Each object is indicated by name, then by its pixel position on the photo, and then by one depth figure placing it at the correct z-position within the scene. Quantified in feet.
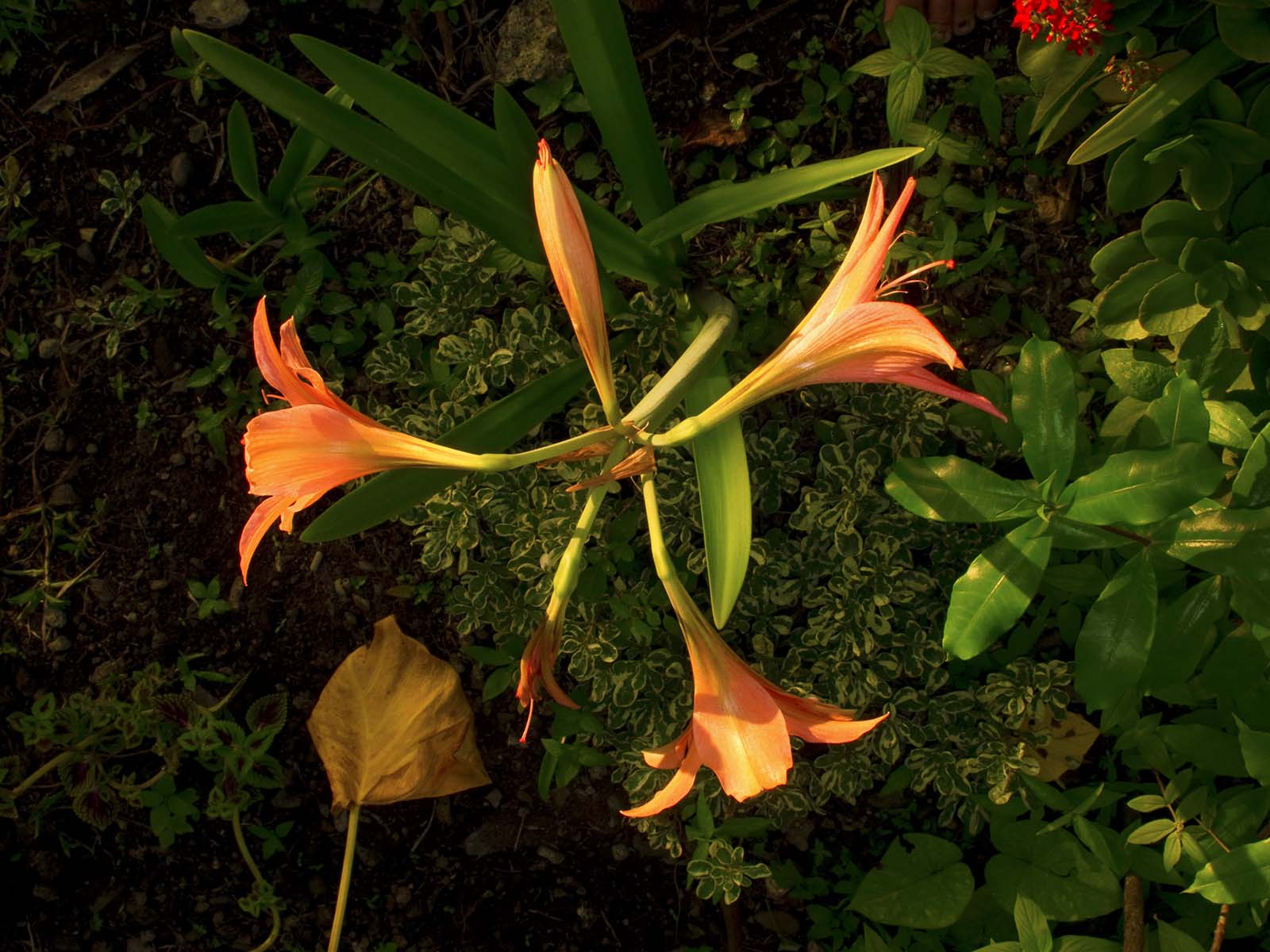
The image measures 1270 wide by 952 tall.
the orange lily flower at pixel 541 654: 3.80
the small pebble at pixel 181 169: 6.86
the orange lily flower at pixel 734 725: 3.54
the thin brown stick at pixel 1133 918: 5.20
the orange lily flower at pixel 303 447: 3.28
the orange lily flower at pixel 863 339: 3.29
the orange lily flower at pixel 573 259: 3.59
